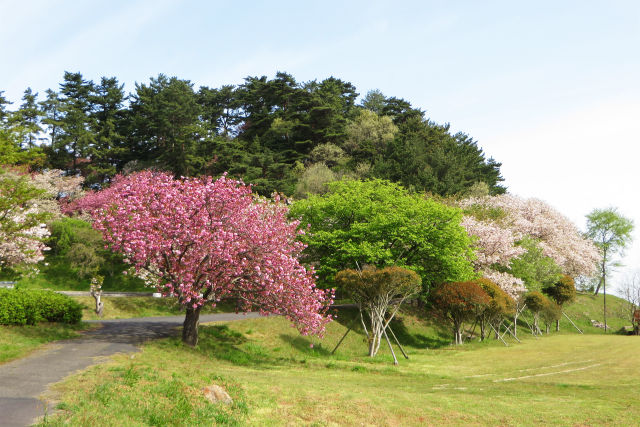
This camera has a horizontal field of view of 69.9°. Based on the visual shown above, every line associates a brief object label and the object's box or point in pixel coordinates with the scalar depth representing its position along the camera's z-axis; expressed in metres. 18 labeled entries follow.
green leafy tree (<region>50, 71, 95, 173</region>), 66.62
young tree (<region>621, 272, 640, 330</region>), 61.02
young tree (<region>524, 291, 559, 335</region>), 49.50
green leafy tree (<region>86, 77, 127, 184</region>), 68.75
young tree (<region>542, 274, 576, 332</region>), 59.16
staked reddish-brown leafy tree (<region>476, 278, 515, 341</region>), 39.25
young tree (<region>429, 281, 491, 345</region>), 36.81
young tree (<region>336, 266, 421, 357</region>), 28.76
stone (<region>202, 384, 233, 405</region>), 12.52
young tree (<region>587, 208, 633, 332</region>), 89.38
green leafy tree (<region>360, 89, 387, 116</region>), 111.06
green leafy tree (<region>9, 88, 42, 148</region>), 65.76
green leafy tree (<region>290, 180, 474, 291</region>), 39.19
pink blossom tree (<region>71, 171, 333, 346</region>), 21.58
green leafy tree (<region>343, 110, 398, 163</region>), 75.38
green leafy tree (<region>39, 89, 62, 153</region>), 66.69
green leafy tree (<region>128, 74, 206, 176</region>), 69.19
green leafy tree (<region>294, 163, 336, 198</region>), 61.02
